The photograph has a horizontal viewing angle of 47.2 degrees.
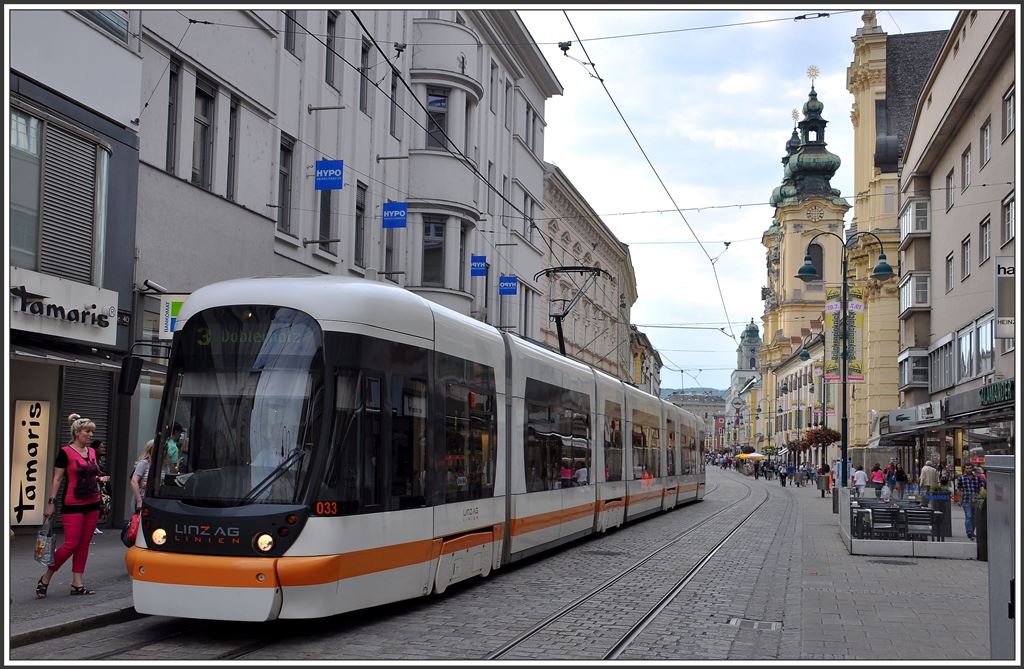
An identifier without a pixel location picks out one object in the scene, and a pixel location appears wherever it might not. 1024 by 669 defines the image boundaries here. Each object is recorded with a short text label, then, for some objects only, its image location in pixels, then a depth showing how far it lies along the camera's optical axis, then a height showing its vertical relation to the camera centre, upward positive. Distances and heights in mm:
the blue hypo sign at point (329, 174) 23500 +5337
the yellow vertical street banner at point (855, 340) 41688 +4584
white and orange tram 9508 -149
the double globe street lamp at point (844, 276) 32725 +5099
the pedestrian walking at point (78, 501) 11117 -617
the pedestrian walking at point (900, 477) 36684 -844
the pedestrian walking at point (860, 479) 37775 -951
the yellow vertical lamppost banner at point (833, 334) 42025 +5132
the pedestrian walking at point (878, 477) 39844 -922
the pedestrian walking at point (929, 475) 28875 -600
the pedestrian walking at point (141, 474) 13250 -435
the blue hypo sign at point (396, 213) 25859 +5022
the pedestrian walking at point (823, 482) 49312 -1396
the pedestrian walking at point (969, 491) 19672 -798
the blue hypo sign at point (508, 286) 35625 +4770
